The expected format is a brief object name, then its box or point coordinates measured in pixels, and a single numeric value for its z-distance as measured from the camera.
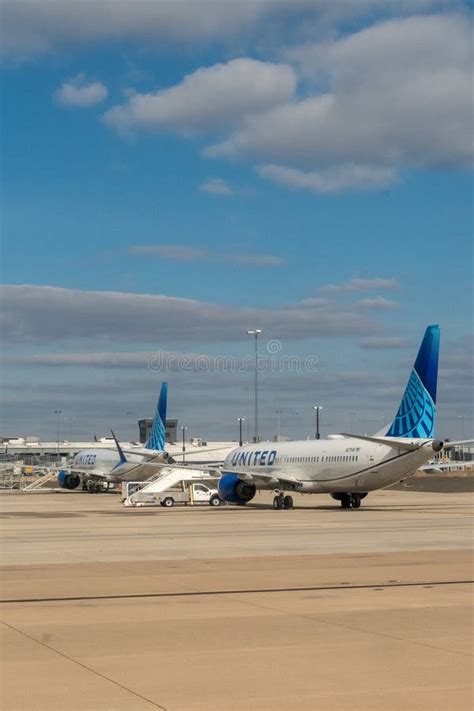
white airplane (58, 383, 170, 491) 84.81
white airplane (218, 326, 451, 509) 50.66
